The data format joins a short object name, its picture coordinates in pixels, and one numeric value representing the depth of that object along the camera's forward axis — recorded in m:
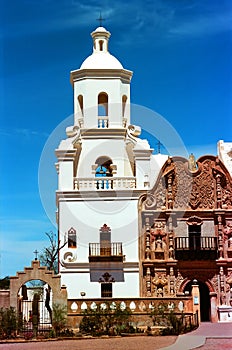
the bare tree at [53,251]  33.90
